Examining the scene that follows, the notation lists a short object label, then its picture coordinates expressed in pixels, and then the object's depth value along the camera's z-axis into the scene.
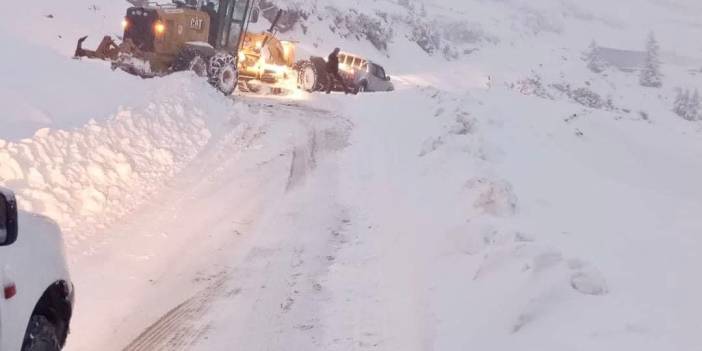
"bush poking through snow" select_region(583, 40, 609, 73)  81.50
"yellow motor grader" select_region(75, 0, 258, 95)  14.95
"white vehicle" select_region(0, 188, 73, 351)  2.86
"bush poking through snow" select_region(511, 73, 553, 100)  51.00
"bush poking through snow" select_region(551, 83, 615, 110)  54.64
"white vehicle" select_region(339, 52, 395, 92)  26.14
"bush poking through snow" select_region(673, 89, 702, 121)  53.32
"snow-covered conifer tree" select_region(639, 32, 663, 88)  76.69
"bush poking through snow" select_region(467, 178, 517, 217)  7.15
